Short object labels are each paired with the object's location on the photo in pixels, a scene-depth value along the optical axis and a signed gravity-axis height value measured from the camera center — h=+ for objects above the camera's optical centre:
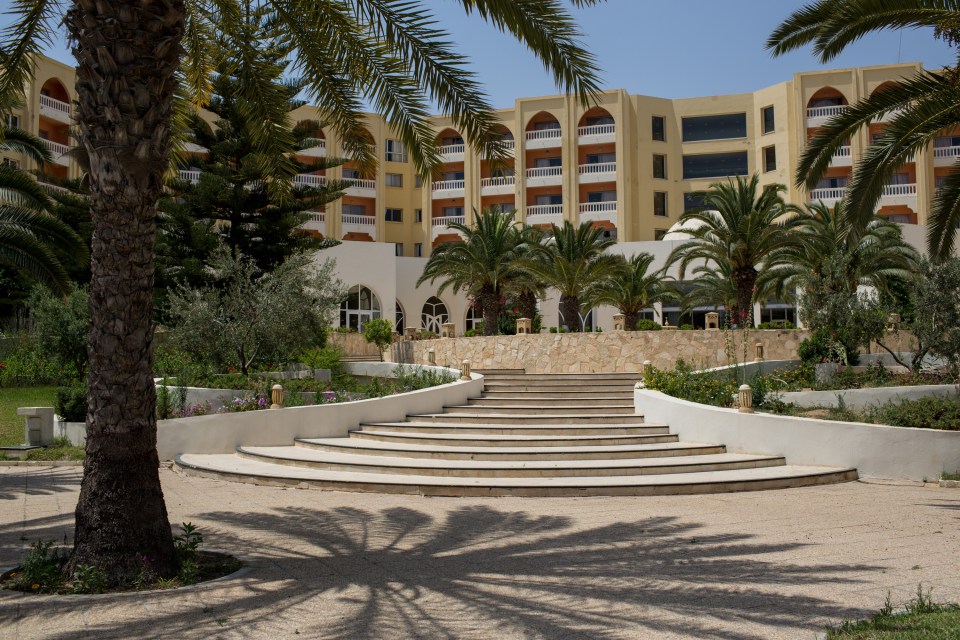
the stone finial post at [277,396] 14.48 -0.96
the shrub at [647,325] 28.68 +0.30
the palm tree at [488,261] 28.17 +2.66
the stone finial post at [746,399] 13.15 -1.08
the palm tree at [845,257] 23.41 +2.17
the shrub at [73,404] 14.86 -1.06
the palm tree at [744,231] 23.61 +2.95
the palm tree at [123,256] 5.57 +0.61
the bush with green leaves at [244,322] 17.41 +0.44
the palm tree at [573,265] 26.53 +2.28
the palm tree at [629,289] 28.86 +1.59
